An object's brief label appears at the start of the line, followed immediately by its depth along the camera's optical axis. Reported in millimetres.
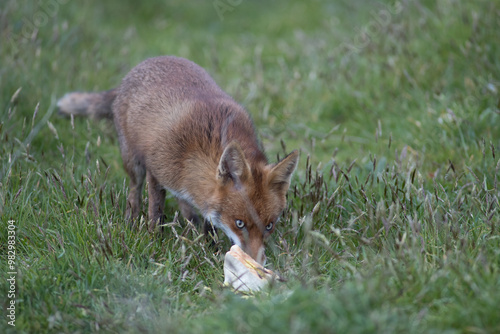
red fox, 7590
